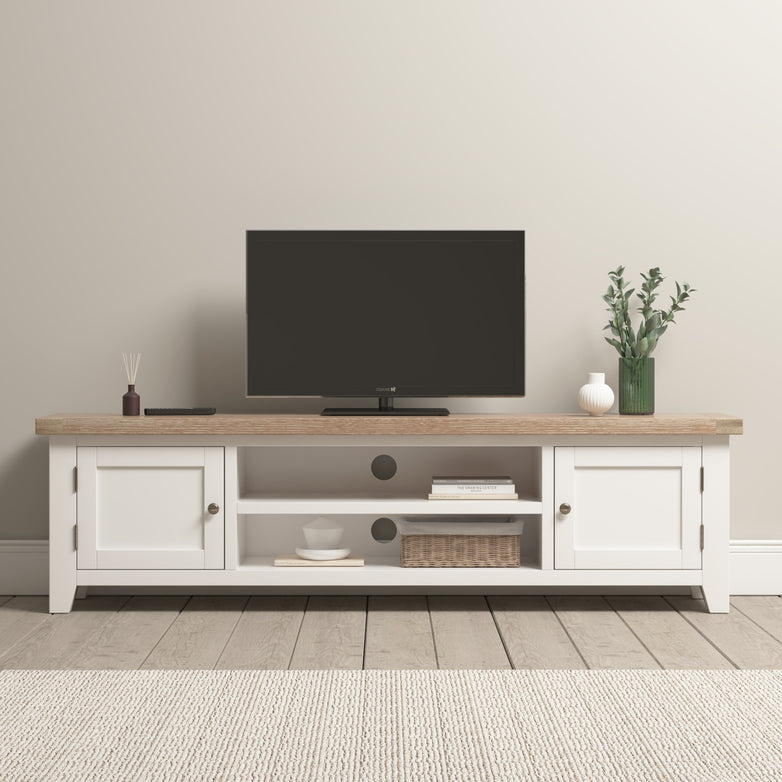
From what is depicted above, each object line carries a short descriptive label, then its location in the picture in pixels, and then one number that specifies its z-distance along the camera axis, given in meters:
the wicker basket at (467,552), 2.90
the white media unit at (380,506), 2.87
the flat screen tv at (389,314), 3.01
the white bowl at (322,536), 2.97
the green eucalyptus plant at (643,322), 3.03
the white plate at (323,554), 2.92
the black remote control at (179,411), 2.94
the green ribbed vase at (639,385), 3.01
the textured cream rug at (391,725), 1.72
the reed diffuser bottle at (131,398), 2.98
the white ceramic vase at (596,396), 2.97
